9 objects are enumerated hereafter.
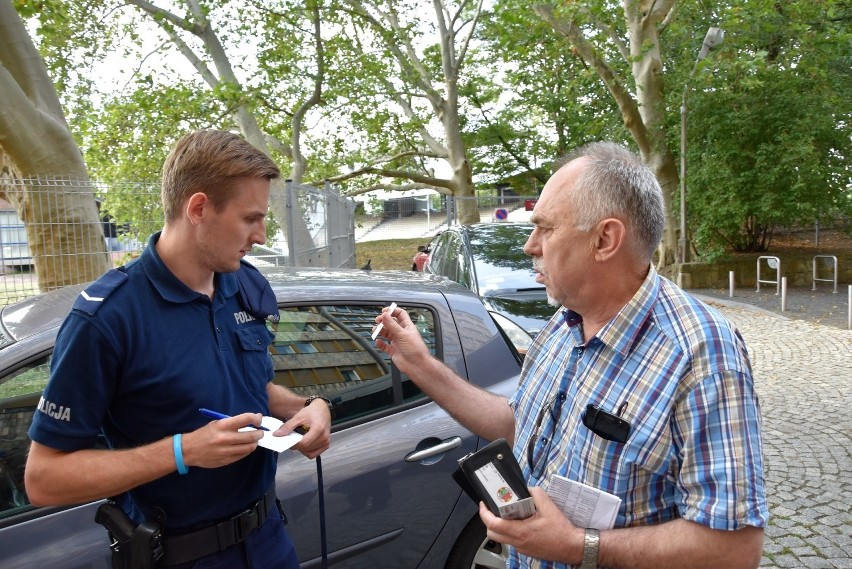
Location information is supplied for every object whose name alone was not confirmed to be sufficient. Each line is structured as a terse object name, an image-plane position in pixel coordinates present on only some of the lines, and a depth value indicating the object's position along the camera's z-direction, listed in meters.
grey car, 2.51
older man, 1.30
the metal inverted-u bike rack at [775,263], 12.66
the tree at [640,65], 14.03
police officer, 1.52
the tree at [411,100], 18.22
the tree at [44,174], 6.39
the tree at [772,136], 12.73
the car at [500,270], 5.70
